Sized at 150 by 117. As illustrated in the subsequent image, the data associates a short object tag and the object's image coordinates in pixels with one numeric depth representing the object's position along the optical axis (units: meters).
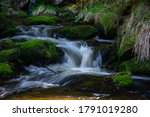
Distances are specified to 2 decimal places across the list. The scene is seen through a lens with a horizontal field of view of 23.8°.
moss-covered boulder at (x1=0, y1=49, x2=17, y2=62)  9.68
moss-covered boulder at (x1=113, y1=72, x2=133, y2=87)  7.74
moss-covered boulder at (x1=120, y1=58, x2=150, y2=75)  8.74
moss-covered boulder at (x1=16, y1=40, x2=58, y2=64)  9.97
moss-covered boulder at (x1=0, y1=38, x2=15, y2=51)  10.57
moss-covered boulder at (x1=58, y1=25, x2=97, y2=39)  12.20
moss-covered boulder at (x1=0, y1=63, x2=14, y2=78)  8.80
